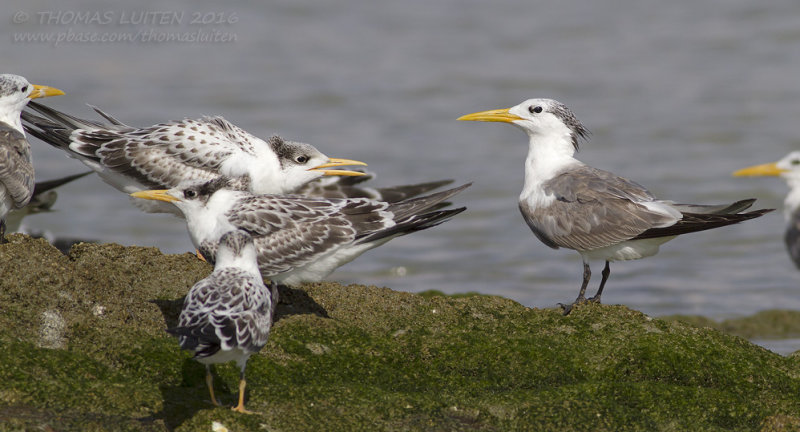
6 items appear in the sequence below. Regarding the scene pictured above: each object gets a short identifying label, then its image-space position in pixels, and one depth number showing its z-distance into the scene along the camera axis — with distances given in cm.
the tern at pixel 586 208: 1276
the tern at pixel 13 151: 1355
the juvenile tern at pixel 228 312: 862
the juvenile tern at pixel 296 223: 1192
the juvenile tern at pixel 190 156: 1520
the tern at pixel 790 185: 1939
